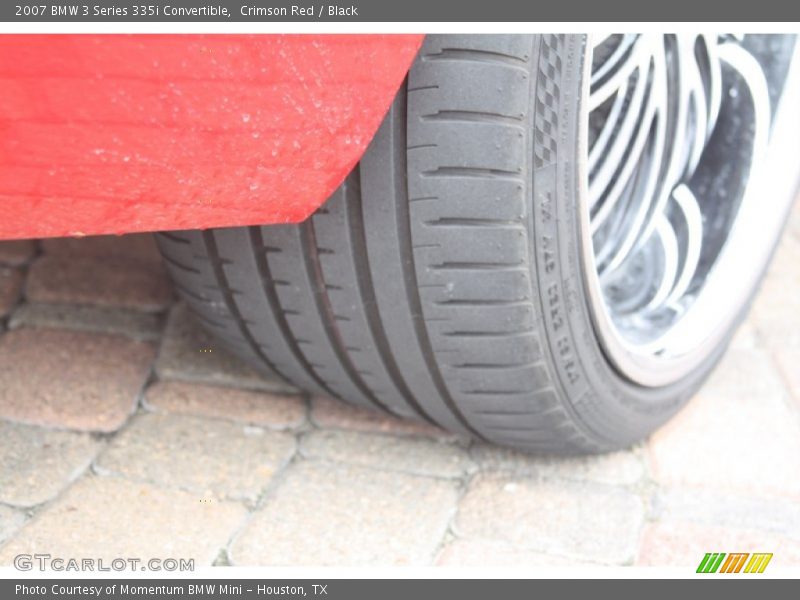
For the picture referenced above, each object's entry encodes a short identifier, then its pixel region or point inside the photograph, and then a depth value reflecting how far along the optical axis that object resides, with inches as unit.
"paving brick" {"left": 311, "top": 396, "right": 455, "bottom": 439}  62.9
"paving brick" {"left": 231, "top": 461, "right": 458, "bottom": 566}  51.6
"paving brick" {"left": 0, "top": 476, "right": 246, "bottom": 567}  49.8
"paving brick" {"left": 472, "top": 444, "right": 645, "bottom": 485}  60.4
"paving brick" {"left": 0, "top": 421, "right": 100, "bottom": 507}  53.6
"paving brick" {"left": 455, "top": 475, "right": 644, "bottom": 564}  54.1
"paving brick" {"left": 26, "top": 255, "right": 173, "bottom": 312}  72.8
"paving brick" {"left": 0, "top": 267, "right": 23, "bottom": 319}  70.6
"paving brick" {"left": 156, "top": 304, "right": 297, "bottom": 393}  65.8
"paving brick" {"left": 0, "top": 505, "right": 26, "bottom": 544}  50.3
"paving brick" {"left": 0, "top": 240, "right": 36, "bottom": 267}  77.2
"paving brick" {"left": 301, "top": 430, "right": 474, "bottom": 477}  59.7
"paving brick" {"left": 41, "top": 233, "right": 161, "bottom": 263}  78.7
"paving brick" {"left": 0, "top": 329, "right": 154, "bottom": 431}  60.2
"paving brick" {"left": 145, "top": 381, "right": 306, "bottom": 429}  62.5
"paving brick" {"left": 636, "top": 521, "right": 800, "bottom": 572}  53.7
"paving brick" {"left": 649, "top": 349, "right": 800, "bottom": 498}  61.2
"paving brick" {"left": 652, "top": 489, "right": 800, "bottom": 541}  56.9
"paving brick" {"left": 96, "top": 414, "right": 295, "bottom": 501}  56.2
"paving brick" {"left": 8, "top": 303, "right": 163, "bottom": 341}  68.9
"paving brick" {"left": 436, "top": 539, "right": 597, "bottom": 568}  52.1
